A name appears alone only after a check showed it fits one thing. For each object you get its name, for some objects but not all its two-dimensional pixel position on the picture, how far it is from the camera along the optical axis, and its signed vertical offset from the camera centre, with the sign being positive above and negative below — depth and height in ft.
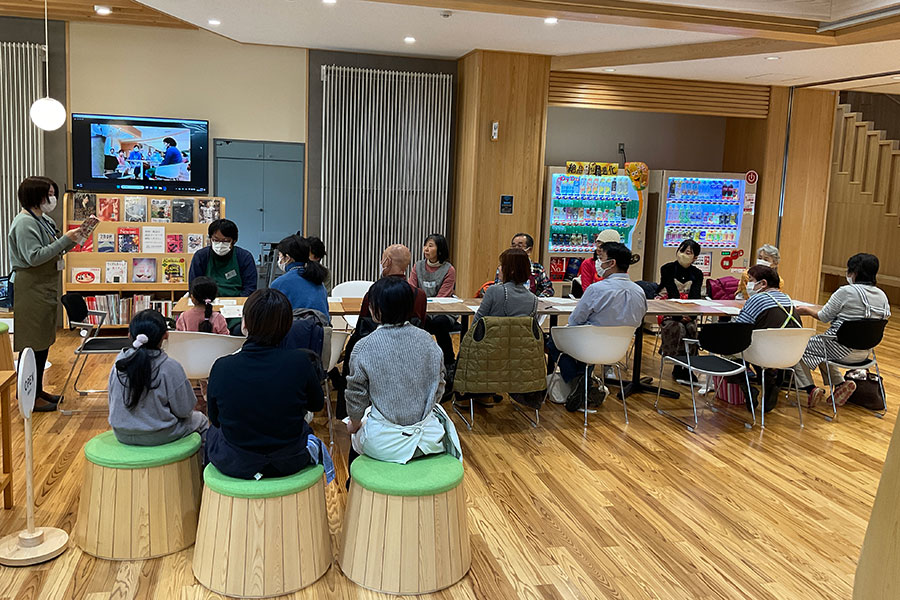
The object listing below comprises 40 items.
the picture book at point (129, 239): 24.29 -1.52
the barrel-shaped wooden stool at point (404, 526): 9.57 -4.14
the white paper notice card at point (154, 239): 24.44 -1.50
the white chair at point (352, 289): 20.42 -2.40
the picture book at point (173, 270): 24.68 -2.50
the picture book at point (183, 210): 24.90 -0.55
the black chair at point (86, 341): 16.56 -3.33
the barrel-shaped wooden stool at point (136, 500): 10.09 -4.16
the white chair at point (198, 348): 13.99 -2.87
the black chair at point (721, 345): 16.80 -2.91
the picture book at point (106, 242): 24.07 -1.64
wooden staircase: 37.14 +1.28
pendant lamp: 19.17 +1.89
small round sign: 9.46 -2.49
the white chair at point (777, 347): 17.12 -2.95
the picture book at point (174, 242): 24.67 -1.59
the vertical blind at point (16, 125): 23.63 +1.95
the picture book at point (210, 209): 25.02 -0.49
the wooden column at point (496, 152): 25.26 +1.84
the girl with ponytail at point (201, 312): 14.55 -2.30
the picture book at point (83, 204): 24.12 -0.47
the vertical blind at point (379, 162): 26.20 +1.40
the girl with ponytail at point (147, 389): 10.16 -2.68
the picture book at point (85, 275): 23.94 -2.69
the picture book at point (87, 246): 23.88 -1.77
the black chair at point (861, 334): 17.80 -2.66
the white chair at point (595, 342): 16.93 -2.97
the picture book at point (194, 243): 24.84 -1.59
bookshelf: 24.02 -1.77
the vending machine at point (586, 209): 27.66 +0.04
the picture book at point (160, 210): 24.79 -0.56
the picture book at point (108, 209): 24.32 -0.60
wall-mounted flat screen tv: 24.34 +1.22
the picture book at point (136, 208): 24.53 -0.54
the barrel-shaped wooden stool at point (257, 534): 9.30 -4.20
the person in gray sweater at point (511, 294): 16.17 -1.85
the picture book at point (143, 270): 24.45 -2.52
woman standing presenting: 15.80 -1.59
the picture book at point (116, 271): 24.20 -2.55
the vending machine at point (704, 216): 28.81 -0.06
